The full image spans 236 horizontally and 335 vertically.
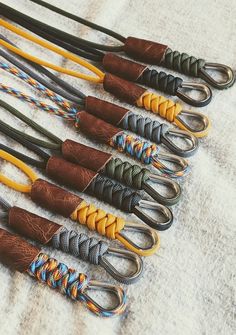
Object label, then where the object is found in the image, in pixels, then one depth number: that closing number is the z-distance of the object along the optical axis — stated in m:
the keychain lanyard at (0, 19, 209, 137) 0.76
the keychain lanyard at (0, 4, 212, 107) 0.78
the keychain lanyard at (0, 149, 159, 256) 0.66
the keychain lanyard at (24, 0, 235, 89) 0.79
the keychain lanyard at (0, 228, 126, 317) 0.62
